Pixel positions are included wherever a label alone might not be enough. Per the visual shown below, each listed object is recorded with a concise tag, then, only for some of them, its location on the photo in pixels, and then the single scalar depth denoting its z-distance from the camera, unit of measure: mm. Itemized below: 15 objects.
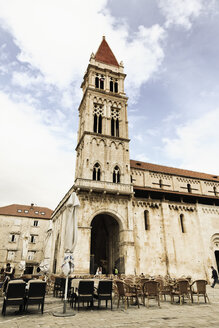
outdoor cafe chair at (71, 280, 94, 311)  8398
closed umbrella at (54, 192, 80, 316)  8375
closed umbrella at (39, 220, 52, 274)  16431
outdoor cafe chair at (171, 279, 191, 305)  9906
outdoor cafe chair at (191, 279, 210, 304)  10133
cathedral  21719
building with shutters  38531
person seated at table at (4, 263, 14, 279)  11891
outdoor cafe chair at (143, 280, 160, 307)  9188
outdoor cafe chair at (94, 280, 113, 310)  8703
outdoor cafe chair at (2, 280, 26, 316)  7352
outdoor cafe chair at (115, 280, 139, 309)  9060
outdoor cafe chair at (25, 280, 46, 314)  7785
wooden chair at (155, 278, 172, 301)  10807
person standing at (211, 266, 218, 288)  17544
